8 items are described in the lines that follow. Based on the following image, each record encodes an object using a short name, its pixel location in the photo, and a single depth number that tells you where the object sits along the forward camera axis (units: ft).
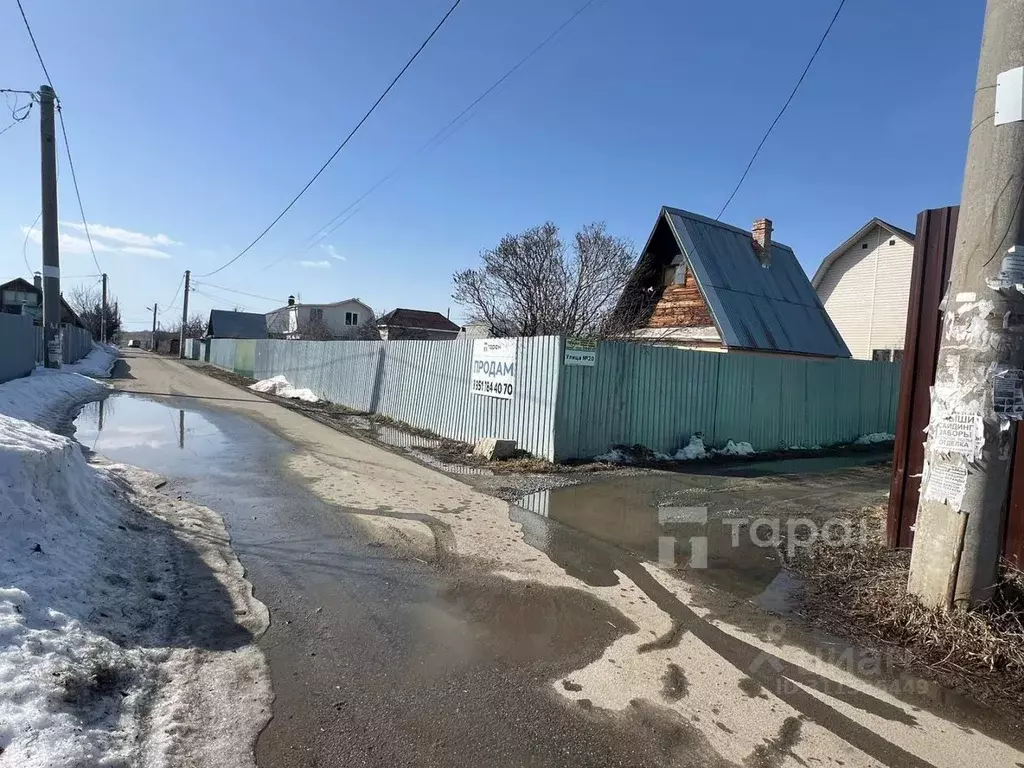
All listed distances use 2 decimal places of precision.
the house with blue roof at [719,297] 54.85
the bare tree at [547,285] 65.62
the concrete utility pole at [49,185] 58.23
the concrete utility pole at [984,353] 11.83
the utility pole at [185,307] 172.30
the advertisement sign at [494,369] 35.35
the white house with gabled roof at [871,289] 80.89
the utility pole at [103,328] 206.05
